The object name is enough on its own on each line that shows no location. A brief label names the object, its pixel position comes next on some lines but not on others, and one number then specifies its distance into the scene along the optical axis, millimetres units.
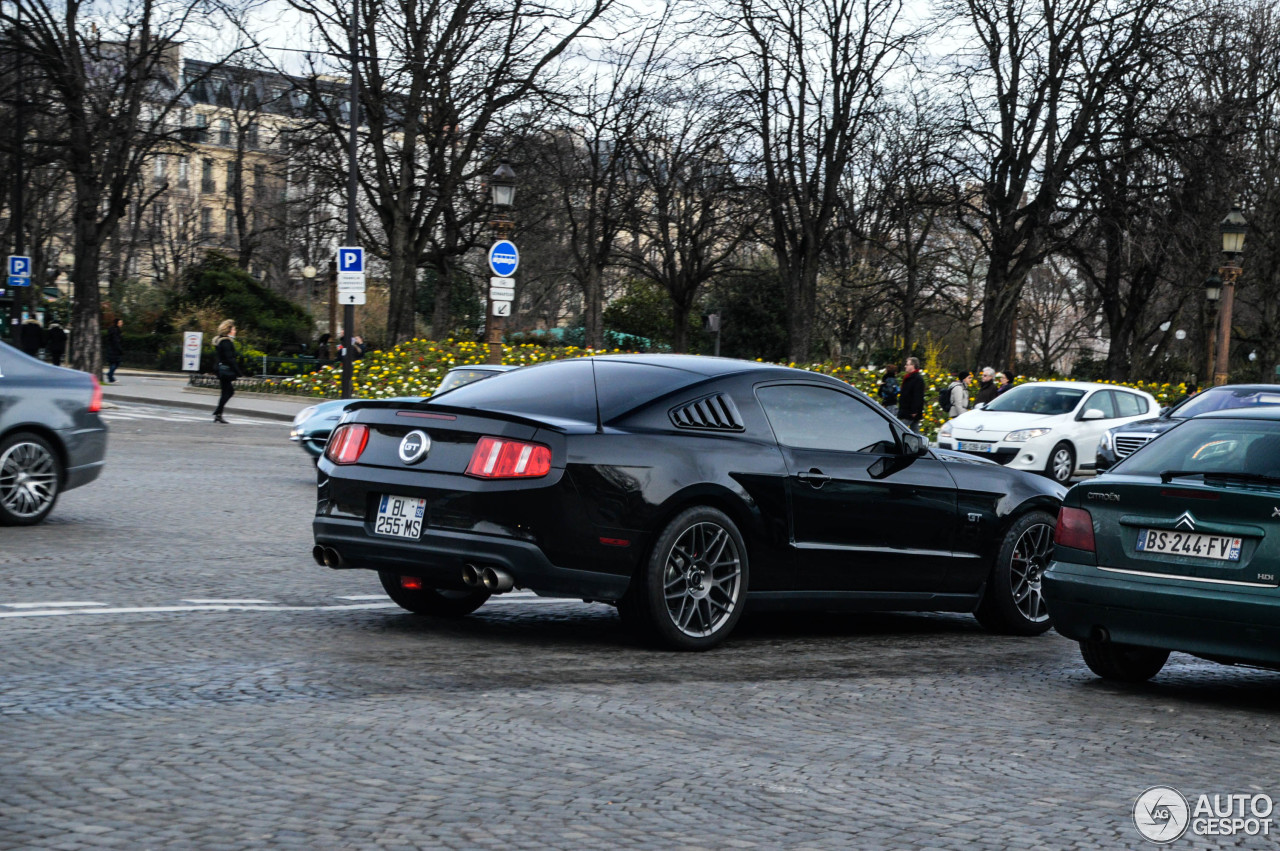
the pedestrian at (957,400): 27281
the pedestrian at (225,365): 29047
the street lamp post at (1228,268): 29516
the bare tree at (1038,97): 37156
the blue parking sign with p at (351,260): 29188
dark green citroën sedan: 6922
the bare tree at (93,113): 33656
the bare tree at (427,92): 38312
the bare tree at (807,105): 40406
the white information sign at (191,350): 46250
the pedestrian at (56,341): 39750
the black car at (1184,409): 18891
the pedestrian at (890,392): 29069
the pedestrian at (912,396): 26291
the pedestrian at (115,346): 45812
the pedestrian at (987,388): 27719
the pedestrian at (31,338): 36744
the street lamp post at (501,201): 25812
